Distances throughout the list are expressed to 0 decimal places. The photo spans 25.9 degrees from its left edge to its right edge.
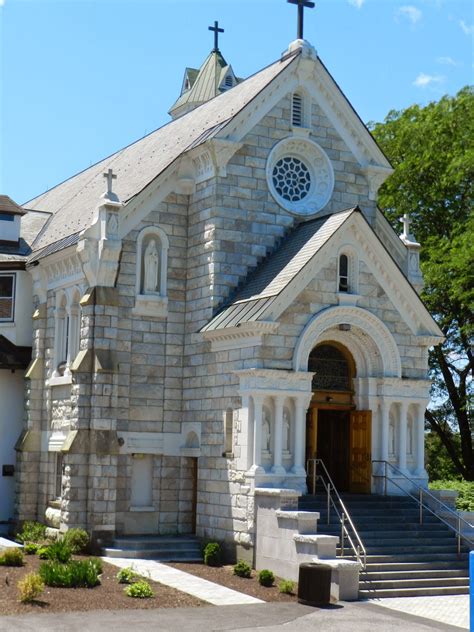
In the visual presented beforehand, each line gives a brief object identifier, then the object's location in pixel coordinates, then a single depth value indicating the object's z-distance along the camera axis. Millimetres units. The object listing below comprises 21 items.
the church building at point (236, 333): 24375
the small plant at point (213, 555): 24031
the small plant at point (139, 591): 19516
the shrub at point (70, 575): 20000
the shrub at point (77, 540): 24688
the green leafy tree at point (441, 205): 39781
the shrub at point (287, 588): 20828
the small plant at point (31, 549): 24219
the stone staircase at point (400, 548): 21672
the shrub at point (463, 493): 31406
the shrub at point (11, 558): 22125
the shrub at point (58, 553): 22266
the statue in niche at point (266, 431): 24031
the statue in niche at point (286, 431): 24359
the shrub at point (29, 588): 18453
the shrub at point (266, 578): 21578
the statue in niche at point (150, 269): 27000
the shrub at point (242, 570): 22562
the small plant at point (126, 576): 20844
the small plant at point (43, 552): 22844
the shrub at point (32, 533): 27188
